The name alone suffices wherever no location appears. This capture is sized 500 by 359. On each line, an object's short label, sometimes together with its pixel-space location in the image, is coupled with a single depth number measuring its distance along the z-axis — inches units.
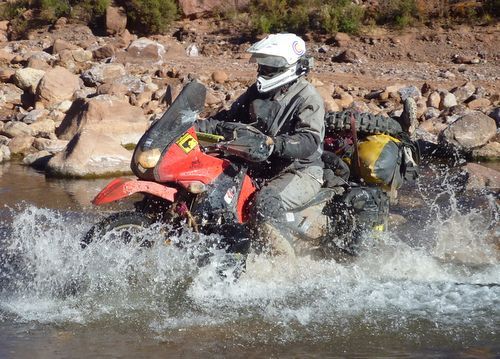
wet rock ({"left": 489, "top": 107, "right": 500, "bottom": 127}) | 609.5
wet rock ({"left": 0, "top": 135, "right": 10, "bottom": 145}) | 581.3
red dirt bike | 215.9
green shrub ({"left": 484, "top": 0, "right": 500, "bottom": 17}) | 942.4
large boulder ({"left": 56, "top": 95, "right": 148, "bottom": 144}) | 572.1
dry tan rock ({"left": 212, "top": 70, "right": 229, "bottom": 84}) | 786.2
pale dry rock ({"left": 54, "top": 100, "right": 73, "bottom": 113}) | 673.6
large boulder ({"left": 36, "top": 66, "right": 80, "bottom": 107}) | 703.7
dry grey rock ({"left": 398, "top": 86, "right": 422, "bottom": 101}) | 697.0
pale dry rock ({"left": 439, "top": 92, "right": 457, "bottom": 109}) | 671.1
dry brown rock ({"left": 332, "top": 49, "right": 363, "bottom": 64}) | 861.2
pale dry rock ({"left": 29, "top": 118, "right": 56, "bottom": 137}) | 613.6
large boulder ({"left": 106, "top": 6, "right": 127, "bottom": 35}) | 1043.3
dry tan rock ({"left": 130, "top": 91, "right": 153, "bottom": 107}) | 711.3
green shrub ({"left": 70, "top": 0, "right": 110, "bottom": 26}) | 1079.0
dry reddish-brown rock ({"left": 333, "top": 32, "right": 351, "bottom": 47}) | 914.7
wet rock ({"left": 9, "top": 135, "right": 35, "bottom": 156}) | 566.3
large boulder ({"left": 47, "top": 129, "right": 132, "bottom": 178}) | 479.2
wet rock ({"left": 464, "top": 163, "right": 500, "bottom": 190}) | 432.5
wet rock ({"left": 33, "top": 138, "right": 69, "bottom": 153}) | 562.3
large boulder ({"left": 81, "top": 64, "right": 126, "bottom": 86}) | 780.0
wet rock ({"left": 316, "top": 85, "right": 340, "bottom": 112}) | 621.3
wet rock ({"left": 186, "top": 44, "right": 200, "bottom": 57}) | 944.4
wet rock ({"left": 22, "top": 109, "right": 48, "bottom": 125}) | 647.8
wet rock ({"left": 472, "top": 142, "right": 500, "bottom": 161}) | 536.7
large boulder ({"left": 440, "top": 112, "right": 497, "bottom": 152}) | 544.7
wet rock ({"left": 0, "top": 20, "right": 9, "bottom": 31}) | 1131.9
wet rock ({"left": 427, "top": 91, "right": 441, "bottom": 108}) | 674.2
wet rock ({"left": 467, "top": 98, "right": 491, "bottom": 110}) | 669.9
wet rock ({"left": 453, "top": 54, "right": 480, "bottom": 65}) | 837.2
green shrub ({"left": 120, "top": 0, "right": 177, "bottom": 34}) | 1026.8
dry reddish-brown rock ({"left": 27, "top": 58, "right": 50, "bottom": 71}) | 830.5
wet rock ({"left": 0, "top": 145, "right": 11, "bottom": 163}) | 547.9
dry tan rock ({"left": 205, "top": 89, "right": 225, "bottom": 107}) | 695.7
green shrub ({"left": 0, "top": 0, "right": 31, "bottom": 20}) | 1160.8
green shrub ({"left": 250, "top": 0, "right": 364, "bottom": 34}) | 947.3
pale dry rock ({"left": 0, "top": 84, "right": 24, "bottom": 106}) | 732.0
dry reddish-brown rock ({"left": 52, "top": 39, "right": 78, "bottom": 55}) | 935.5
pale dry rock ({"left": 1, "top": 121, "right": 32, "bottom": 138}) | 600.7
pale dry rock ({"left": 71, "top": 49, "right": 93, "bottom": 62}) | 892.3
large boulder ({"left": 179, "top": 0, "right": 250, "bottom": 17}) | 1069.1
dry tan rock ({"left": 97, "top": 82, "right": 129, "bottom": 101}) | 723.7
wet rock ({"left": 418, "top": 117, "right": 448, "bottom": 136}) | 604.4
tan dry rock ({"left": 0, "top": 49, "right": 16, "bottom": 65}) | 900.6
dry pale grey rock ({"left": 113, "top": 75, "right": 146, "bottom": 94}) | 744.0
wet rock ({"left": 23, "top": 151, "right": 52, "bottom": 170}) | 525.5
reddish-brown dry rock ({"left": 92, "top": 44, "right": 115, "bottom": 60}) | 906.1
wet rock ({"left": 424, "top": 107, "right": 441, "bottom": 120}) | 645.3
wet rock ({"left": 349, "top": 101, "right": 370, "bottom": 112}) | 645.3
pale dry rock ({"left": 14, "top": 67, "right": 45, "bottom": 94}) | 746.2
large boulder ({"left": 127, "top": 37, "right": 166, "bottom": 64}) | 895.7
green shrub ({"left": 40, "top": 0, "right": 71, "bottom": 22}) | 1117.1
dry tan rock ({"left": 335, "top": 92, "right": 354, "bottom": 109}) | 670.8
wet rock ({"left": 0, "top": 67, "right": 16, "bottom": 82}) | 782.4
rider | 226.5
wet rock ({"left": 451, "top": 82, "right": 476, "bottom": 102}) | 696.4
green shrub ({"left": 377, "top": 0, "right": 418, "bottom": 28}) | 949.8
